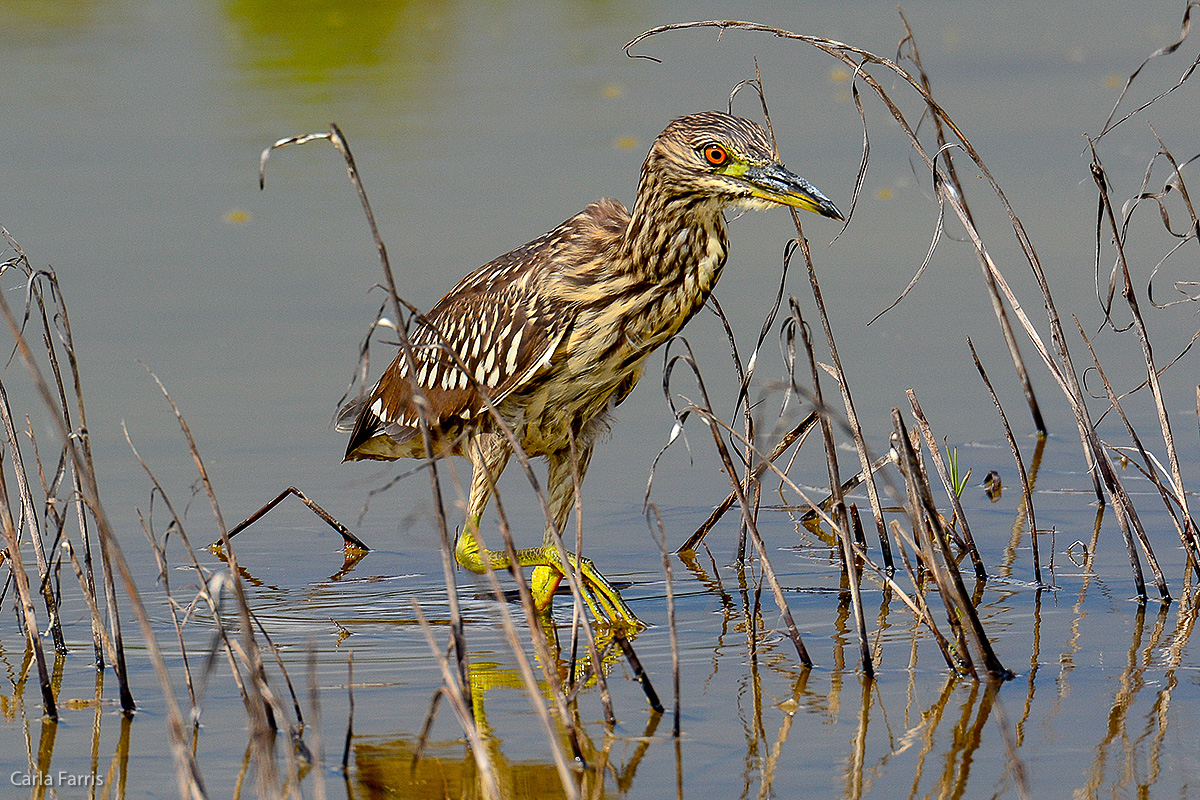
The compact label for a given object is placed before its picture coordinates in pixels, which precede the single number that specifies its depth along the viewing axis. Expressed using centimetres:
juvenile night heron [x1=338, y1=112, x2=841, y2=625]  934
